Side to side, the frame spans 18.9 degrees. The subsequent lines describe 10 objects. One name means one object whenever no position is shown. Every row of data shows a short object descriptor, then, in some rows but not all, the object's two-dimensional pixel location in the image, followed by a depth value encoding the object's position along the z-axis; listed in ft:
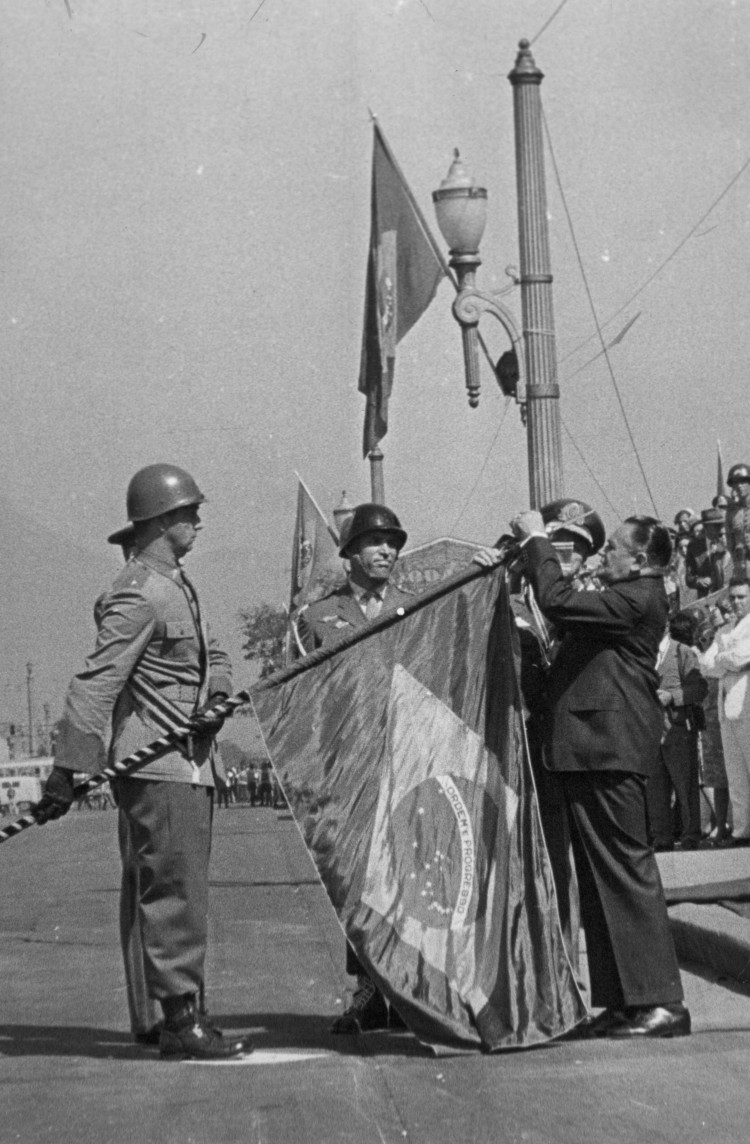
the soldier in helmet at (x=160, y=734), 24.31
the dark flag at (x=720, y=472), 89.72
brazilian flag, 24.06
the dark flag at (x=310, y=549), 103.14
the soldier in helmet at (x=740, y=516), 51.60
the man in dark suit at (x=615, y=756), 24.79
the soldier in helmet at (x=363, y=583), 28.35
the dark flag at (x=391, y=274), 58.65
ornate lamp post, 44.16
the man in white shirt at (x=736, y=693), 45.60
